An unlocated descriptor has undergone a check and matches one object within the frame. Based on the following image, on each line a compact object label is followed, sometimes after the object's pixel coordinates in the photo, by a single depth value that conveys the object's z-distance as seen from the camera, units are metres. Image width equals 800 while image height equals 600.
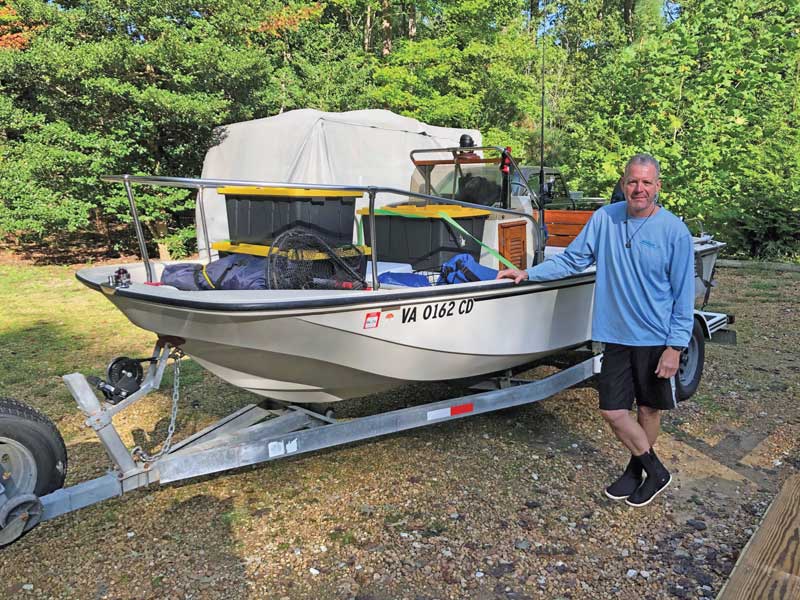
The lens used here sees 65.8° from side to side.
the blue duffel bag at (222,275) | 3.18
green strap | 3.69
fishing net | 3.12
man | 2.96
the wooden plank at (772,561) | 2.29
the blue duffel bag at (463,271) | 3.54
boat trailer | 2.68
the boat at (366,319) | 2.82
